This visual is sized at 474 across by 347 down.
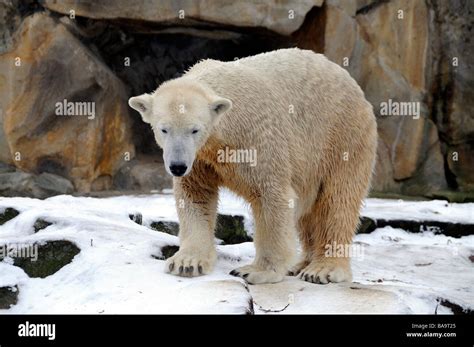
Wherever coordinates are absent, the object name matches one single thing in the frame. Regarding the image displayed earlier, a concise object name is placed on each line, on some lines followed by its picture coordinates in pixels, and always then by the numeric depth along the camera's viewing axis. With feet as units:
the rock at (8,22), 28.68
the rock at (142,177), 30.32
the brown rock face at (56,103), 28.78
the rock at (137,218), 20.74
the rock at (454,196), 31.24
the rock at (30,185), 28.78
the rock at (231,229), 22.20
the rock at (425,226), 24.53
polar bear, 14.08
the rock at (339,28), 30.83
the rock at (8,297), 13.80
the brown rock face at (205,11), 28.84
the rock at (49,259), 15.06
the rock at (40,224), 16.93
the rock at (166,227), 21.36
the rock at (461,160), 33.55
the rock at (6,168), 29.43
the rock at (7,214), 17.97
